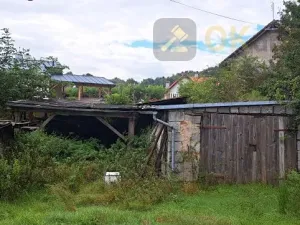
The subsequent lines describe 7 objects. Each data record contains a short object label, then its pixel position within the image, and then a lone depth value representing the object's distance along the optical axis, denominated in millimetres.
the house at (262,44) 21609
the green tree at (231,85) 13242
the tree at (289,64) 8632
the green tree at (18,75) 14773
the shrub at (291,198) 6270
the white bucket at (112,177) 8500
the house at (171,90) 33812
